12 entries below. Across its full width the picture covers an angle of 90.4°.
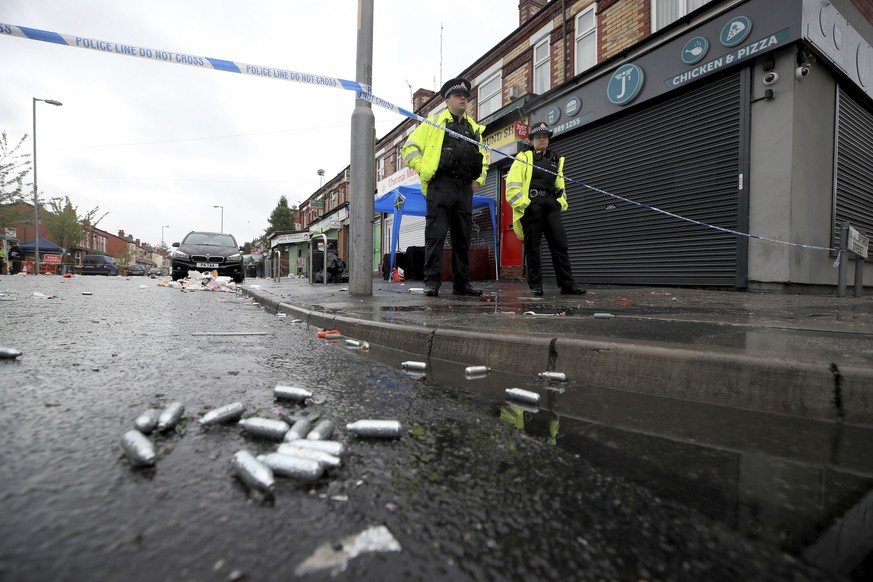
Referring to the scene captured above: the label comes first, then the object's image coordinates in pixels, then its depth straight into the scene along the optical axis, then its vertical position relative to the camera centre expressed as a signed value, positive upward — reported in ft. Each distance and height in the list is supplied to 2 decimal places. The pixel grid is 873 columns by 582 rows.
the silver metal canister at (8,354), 8.60 -1.52
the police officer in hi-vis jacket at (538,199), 20.57 +4.08
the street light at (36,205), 79.87 +13.68
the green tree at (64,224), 127.24 +16.30
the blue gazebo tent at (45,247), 128.06 +9.23
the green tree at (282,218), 204.28 +29.87
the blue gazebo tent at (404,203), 40.83 +7.97
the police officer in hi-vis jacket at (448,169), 19.74 +5.32
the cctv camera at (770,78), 23.29 +11.31
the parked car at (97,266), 101.40 +3.06
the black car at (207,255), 45.16 +2.64
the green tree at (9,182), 74.18 +16.57
